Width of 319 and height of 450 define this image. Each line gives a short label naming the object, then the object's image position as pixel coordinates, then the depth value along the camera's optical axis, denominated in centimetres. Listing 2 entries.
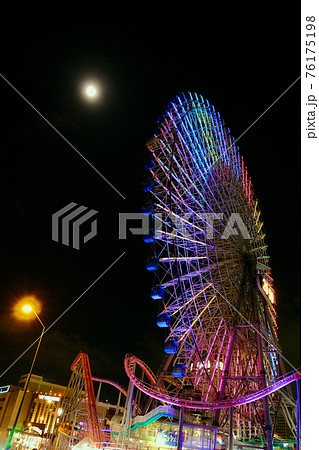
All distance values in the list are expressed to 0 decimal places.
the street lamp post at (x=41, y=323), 1720
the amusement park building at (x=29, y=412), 4818
